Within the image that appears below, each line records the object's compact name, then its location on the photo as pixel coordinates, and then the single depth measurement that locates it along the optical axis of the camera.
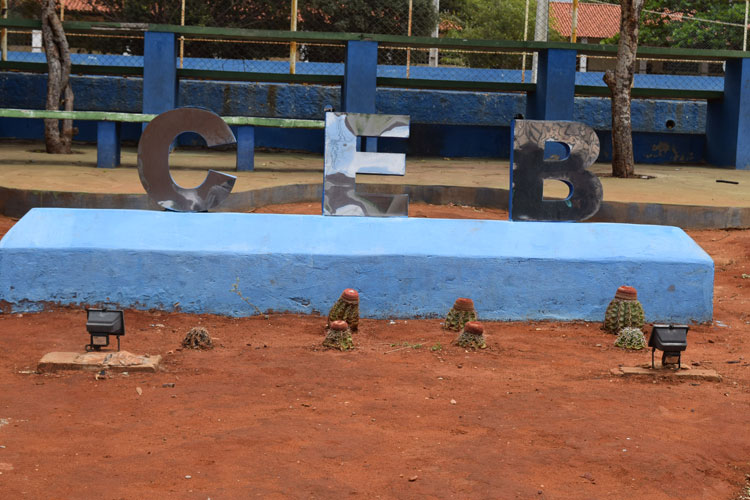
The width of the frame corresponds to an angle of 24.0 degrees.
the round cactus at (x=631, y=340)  11.84
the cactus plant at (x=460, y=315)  12.47
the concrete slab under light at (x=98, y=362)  10.00
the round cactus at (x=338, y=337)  11.25
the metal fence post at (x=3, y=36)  32.14
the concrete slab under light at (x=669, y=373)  10.27
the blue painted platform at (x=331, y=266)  12.77
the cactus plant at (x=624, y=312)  12.50
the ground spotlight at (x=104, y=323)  10.29
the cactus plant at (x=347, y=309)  12.12
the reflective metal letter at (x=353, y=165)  13.87
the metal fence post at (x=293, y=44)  31.82
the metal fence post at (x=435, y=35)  43.32
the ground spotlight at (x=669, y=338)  10.18
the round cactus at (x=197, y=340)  11.15
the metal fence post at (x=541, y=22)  35.99
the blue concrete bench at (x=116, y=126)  22.94
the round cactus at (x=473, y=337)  11.45
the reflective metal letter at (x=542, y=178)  13.92
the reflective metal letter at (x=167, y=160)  13.66
